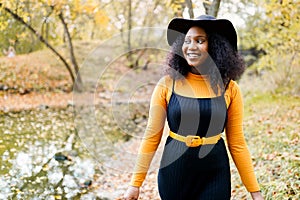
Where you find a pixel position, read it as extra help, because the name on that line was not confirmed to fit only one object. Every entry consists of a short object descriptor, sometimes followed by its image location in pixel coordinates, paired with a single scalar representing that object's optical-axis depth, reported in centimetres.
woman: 174
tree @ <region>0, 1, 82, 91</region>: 801
